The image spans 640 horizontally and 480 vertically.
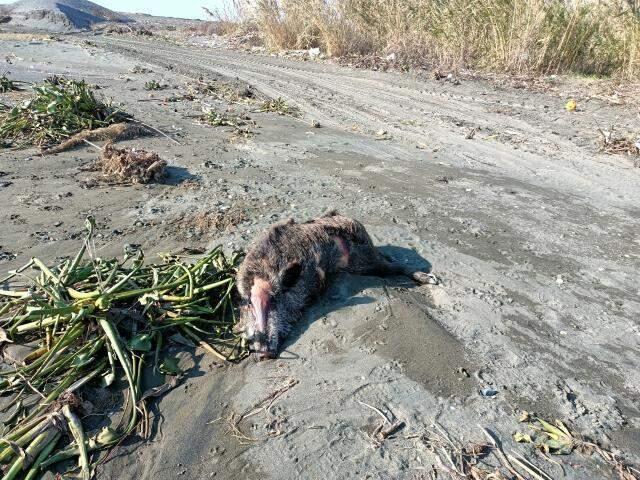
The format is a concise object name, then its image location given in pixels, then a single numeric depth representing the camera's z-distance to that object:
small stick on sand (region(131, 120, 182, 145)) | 7.49
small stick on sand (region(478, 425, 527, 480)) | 2.36
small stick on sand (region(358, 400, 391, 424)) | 2.66
